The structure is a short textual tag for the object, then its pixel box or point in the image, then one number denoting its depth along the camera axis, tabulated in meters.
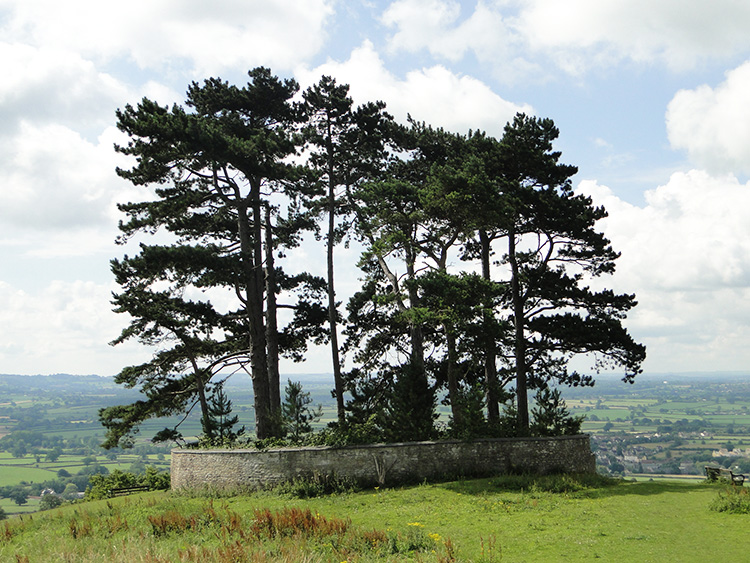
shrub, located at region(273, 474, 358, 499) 20.50
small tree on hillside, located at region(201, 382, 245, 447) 26.41
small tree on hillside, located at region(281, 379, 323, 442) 23.72
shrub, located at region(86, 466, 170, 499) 28.14
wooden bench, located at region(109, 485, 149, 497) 27.64
